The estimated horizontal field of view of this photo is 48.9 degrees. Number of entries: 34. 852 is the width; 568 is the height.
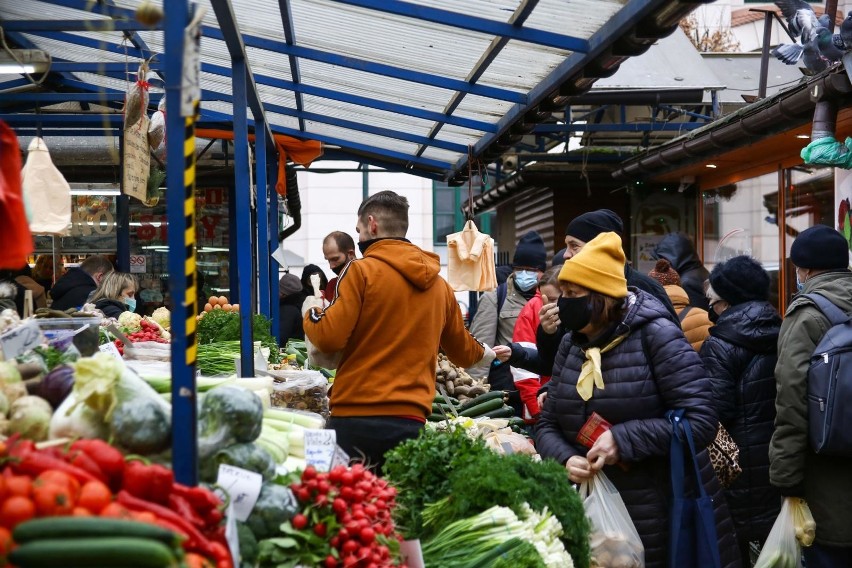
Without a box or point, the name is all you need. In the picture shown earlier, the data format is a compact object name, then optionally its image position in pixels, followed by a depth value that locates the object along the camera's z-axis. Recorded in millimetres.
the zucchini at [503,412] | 6995
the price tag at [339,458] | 3211
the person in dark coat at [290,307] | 9773
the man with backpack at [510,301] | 7922
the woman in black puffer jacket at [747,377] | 5531
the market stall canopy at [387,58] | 5461
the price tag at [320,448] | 3080
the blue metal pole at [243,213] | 4770
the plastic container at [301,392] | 5016
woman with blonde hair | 8289
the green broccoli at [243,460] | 2461
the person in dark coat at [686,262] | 7523
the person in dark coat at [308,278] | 10092
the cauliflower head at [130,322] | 6812
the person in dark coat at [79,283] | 8578
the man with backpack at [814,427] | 4754
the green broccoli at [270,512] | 2521
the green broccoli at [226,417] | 2516
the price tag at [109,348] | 4028
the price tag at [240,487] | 2449
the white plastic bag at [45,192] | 5121
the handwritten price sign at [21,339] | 2990
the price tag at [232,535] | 2158
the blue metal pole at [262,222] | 6676
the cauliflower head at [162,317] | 7945
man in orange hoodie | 4449
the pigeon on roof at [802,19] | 7461
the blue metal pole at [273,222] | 9865
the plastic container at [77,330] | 3258
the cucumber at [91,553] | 1682
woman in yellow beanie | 3988
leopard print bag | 4551
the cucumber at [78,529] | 1719
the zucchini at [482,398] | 7176
